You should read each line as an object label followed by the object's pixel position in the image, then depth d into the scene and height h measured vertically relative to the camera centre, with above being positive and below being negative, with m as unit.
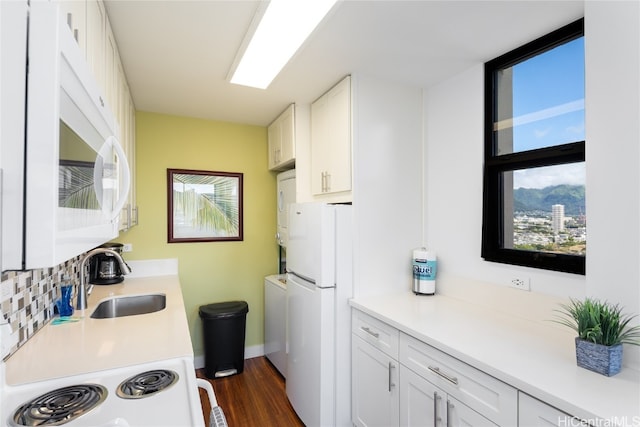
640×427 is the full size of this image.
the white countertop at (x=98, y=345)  1.20 -0.55
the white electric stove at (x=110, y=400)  0.91 -0.56
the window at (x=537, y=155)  1.69 +0.33
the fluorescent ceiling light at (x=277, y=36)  1.48 +0.94
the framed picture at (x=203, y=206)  3.19 +0.09
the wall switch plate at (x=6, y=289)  1.18 -0.27
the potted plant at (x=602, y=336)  1.18 -0.44
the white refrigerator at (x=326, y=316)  2.13 -0.67
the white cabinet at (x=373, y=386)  1.82 -1.01
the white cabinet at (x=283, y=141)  2.86 +0.69
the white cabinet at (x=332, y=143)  2.30 +0.54
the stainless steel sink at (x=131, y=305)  2.22 -0.63
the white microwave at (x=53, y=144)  0.48 +0.11
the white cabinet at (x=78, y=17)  0.86 +0.58
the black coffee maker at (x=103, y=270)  2.60 -0.43
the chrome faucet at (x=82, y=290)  1.92 -0.44
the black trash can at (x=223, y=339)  2.98 -1.12
